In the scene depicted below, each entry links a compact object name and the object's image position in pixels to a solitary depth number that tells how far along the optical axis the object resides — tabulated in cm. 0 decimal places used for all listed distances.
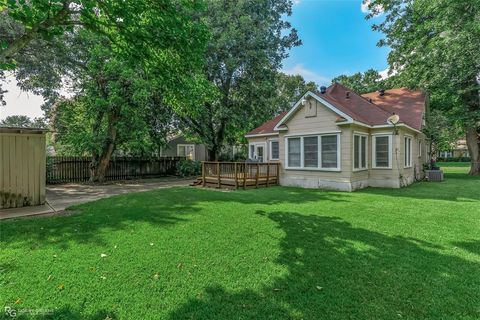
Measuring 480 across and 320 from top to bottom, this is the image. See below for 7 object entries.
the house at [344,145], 1082
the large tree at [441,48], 1327
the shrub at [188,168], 1853
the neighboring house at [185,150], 2772
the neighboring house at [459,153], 4425
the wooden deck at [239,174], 1182
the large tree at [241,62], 1691
